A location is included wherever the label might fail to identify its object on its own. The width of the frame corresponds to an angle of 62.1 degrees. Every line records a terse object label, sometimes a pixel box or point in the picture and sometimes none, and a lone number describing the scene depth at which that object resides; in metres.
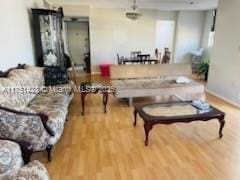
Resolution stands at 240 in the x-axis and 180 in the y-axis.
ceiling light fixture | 5.77
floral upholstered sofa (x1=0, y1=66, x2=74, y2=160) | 2.03
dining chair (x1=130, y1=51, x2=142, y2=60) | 7.75
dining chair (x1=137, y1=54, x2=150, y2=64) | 7.05
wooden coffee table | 2.71
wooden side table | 3.81
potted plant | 6.57
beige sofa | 4.28
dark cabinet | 4.86
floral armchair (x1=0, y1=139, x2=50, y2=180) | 1.35
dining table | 6.97
